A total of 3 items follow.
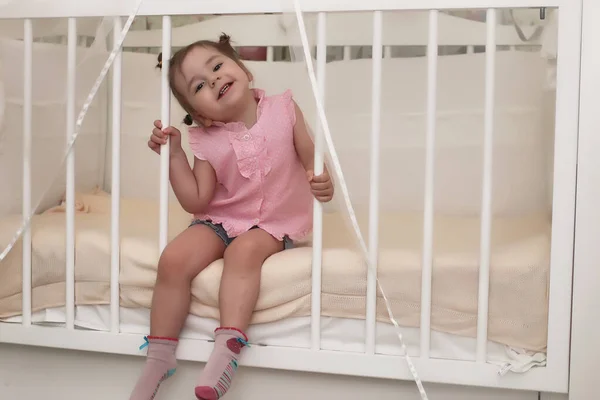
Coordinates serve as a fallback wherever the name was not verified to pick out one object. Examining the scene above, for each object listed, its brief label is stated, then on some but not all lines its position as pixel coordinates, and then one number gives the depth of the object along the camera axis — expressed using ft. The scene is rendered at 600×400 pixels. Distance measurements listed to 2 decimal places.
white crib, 7.25
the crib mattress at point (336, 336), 7.41
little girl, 7.55
